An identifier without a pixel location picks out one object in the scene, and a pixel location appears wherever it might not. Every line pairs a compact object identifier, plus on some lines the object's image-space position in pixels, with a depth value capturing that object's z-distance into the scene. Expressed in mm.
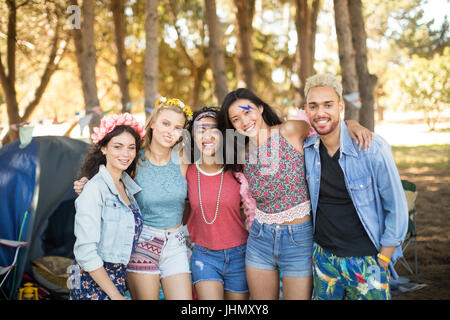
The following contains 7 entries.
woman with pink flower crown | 2461
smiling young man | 2516
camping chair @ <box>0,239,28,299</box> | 3900
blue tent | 4148
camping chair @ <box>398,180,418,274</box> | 4934
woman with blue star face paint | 2795
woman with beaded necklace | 3014
